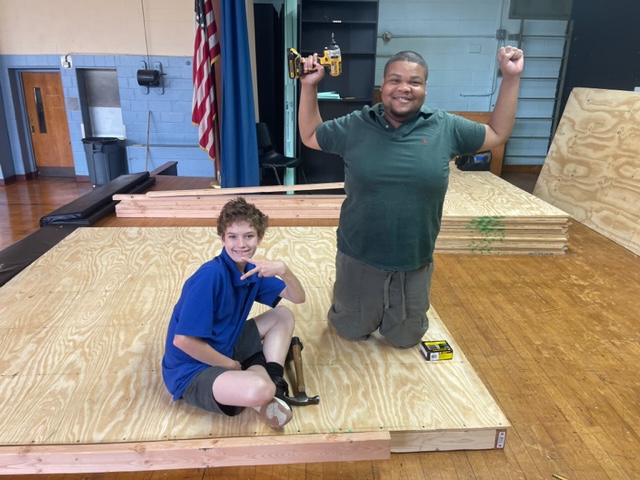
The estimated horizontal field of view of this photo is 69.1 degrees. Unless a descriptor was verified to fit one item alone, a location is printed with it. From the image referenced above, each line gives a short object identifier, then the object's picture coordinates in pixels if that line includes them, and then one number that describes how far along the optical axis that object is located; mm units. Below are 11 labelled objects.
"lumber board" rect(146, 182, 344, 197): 4523
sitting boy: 1654
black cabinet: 6215
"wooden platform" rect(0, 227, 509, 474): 1706
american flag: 4359
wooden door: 7452
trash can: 6934
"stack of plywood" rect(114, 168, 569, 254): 3969
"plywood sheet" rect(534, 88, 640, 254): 4324
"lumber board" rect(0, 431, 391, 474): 1667
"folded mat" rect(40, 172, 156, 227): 4172
